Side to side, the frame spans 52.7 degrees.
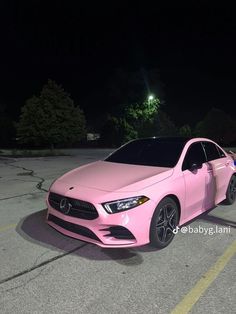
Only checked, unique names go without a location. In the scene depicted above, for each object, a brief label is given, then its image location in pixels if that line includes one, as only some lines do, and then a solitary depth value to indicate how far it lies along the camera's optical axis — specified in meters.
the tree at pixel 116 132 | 31.13
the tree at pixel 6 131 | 31.27
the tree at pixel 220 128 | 32.45
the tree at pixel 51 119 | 19.25
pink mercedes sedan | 2.89
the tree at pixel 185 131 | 32.69
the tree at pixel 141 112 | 32.14
